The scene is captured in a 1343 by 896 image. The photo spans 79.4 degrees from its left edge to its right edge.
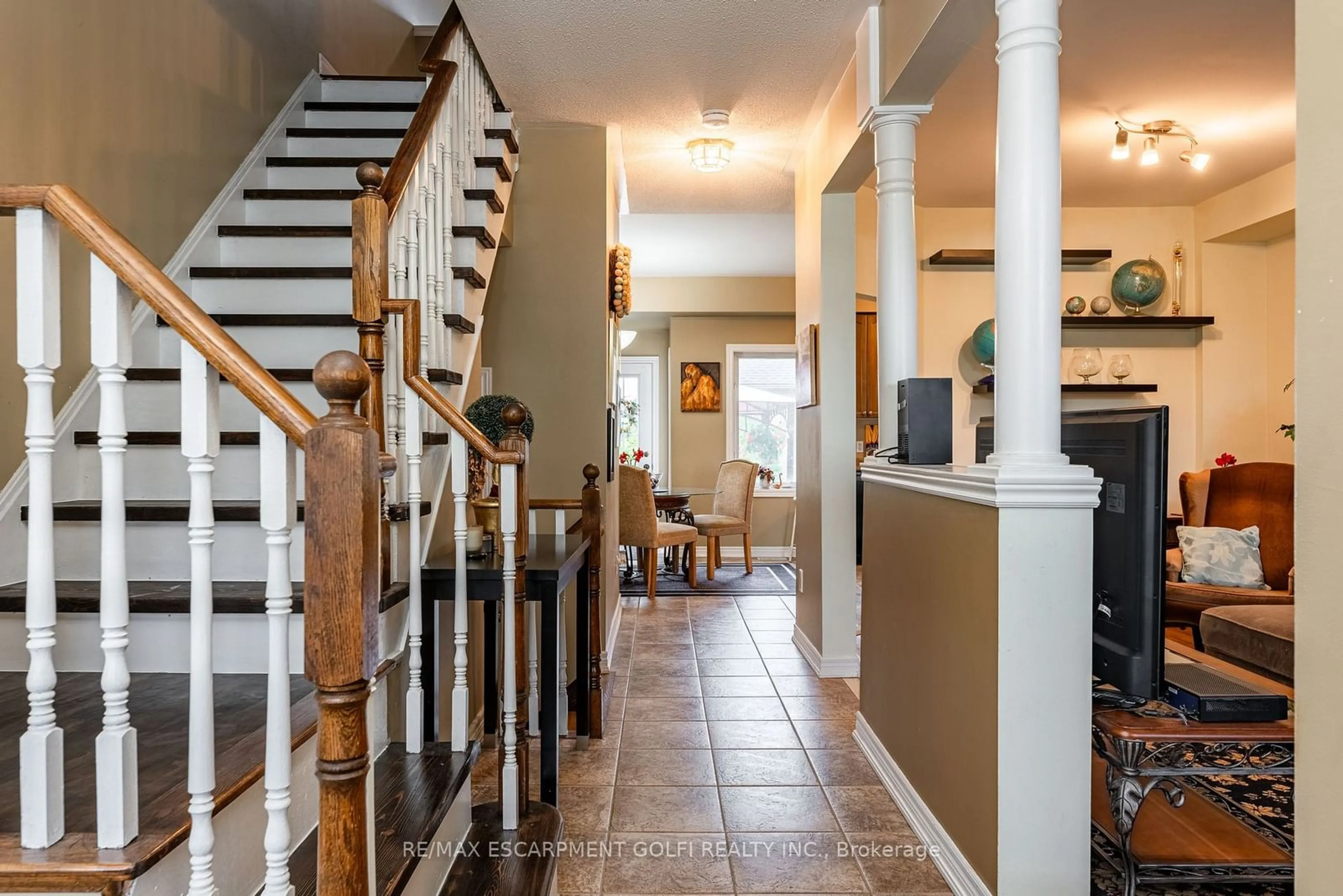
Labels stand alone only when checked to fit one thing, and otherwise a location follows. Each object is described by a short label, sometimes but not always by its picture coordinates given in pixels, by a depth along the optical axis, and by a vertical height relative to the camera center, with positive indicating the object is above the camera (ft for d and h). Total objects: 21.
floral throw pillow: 12.86 -1.84
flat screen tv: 5.49 -0.74
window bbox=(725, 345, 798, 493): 28.17 +1.32
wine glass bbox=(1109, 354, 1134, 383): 17.39 +1.67
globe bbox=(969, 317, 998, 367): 17.51 +2.23
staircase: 3.40 -0.47
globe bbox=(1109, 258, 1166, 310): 17.42 +3.50
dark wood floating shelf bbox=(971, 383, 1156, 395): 17.19 +1.20
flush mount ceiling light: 14.34 +5.24
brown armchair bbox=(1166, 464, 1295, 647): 12.56 -1.30
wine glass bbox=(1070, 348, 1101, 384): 16.89 +1.72
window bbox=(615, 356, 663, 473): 29.66 +1.55
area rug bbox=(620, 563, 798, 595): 21.18 -3.77
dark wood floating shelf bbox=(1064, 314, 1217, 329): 17.17 +2.62
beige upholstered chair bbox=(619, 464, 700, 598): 19.77 -1.80
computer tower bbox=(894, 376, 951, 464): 8.23 +0.25
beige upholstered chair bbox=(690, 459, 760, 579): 22.75 -1.89
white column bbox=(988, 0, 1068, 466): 6.22 +1.64
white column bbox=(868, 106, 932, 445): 9.73 +2.37
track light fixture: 13.05 +5.04
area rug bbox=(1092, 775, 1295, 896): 6.60 -3.73
